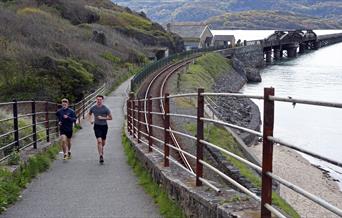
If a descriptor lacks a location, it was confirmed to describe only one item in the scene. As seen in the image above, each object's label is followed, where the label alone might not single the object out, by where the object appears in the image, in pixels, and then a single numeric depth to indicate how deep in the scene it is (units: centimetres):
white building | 10619
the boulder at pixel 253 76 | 7488
